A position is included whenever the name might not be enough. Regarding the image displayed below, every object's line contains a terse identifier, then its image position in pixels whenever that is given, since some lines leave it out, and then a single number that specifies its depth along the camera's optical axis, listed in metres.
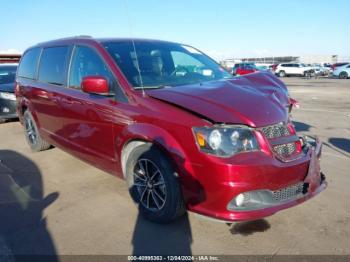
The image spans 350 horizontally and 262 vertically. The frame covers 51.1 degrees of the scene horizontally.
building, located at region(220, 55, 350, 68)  72.12
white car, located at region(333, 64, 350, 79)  35.85
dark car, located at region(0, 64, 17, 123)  9.73
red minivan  3.10
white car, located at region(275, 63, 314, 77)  41.50
